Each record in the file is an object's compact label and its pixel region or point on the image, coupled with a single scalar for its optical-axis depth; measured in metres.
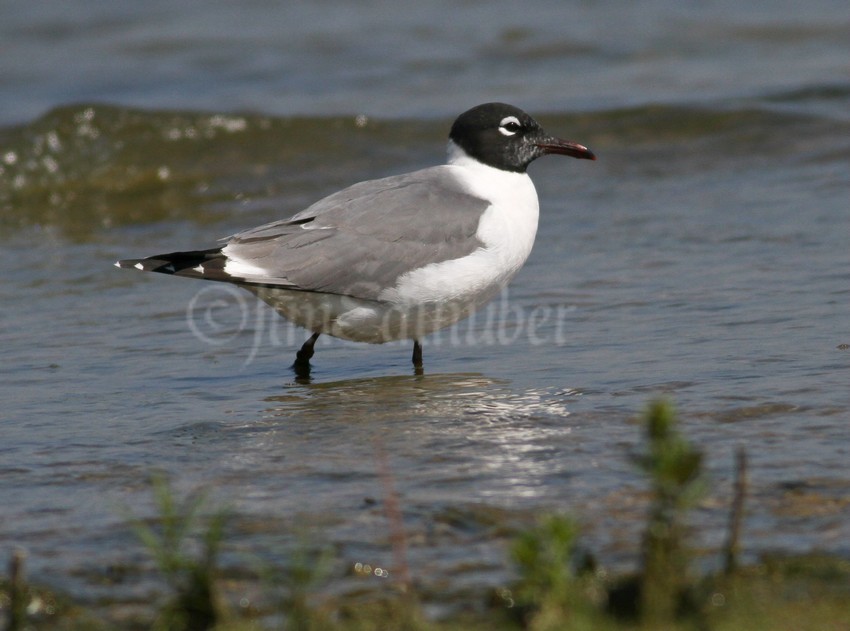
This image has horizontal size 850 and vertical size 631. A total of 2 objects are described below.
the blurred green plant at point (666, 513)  5.08
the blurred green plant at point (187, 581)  5.52
